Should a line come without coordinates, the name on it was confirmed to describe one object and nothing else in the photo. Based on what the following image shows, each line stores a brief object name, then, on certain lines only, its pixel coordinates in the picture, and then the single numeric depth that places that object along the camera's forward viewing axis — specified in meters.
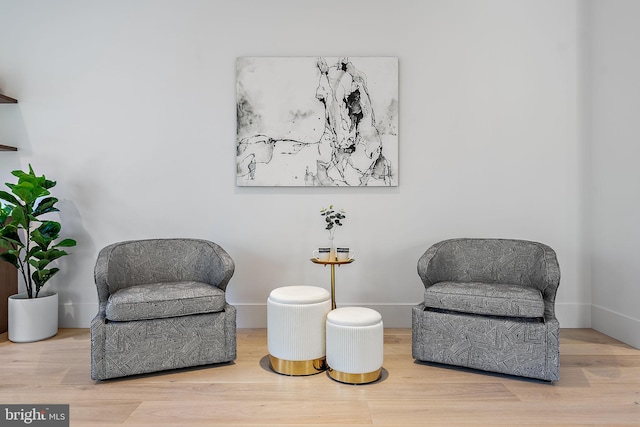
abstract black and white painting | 3.39
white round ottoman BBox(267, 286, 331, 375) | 2.41
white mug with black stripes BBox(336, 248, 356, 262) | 3.02
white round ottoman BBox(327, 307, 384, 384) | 2.28
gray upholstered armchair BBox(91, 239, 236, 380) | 2.36
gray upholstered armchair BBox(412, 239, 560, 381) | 2.34
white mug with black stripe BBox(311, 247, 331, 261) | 3.02
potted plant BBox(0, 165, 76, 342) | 3.00
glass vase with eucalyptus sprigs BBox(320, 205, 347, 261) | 3.10
